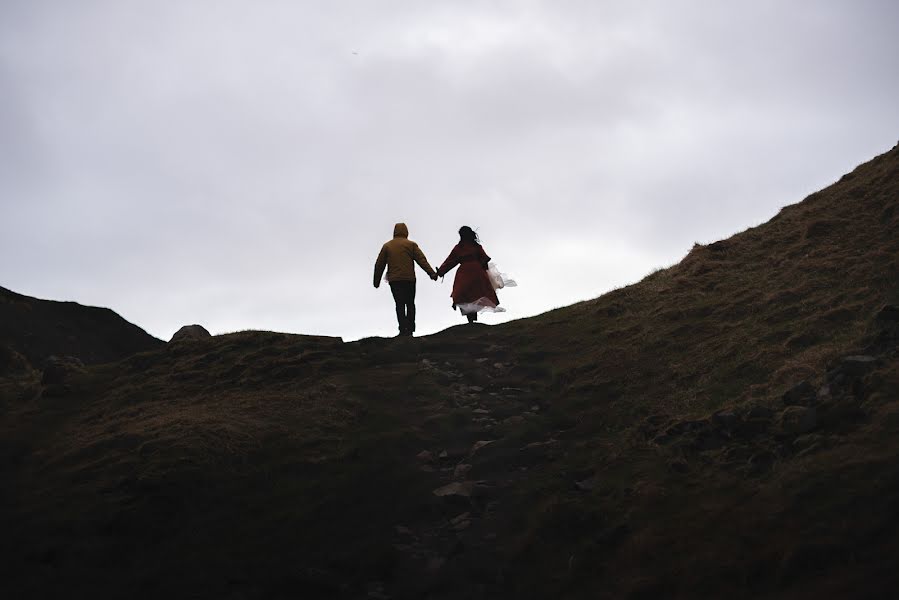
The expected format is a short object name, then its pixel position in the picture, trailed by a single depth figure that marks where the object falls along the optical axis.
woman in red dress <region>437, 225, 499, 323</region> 20.66
